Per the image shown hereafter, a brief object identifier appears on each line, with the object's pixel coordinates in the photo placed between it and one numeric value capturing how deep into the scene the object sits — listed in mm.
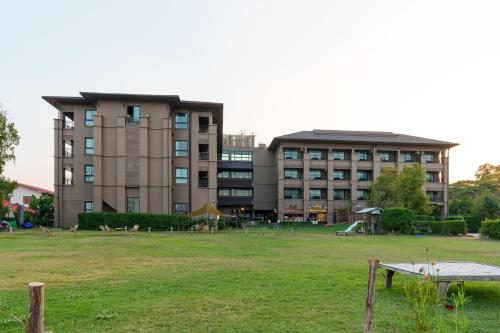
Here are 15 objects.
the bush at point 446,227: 37906
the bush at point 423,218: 43784
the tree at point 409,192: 45969
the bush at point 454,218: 45841
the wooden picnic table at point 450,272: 7879
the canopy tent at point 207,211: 34875
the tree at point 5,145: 32500
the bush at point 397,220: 37438
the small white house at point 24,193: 77938
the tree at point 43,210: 48462
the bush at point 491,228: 31125
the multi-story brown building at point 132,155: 41594
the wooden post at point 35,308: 2908
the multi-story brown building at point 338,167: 61156
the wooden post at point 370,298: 4758
